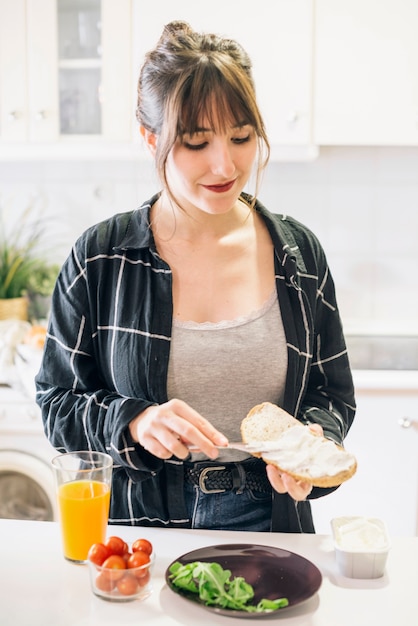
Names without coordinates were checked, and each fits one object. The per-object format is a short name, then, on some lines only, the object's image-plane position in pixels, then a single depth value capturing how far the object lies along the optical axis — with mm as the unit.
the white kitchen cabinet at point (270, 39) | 2531
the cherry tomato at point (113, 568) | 1070
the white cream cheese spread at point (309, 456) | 1188
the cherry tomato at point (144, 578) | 1084
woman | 1342
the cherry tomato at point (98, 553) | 1090
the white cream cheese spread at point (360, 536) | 1185
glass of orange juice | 1185
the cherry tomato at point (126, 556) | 1098
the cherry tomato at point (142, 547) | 1119
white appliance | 2566
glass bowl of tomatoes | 1075
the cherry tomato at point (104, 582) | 1075
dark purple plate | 1064
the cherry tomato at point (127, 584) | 1077
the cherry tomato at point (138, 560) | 1084
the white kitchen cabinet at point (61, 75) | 2639
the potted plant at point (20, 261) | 2957
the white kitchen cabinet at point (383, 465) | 2486
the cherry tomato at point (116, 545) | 1109
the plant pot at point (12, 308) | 2916
